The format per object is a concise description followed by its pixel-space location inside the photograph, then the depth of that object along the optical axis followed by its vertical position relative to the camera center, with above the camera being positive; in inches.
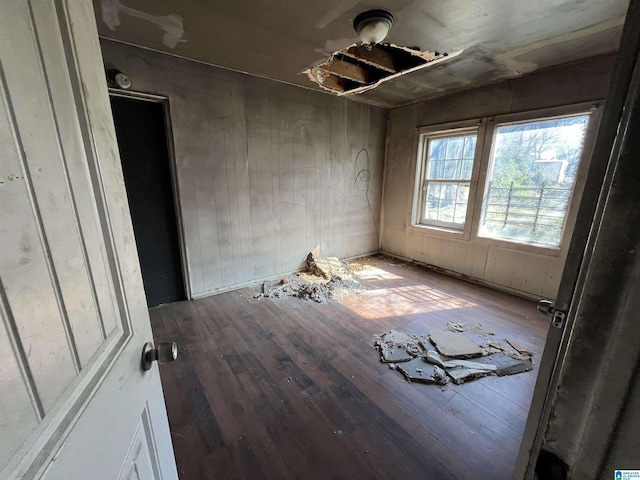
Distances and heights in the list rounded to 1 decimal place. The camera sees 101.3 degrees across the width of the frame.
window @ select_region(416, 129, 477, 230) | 140.8 +1.5
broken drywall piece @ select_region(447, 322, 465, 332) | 97.1 -53.9
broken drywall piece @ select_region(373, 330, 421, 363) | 81.7 -53.8
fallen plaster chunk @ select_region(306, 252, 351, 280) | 145.9 -49.5
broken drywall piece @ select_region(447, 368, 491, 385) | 73.4 -54.1
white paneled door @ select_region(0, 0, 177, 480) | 12.5 -5.3
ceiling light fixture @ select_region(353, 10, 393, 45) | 71.6 +42.6
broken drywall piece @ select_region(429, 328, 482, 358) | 82.9 -53.2
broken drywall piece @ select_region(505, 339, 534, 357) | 84.4 -54.1
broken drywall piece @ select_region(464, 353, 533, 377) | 76.7 -54.2
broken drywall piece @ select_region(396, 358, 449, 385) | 72.9 -54.2
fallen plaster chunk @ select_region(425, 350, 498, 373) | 77.7 -54.0
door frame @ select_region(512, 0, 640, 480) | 13.9 -4.2
